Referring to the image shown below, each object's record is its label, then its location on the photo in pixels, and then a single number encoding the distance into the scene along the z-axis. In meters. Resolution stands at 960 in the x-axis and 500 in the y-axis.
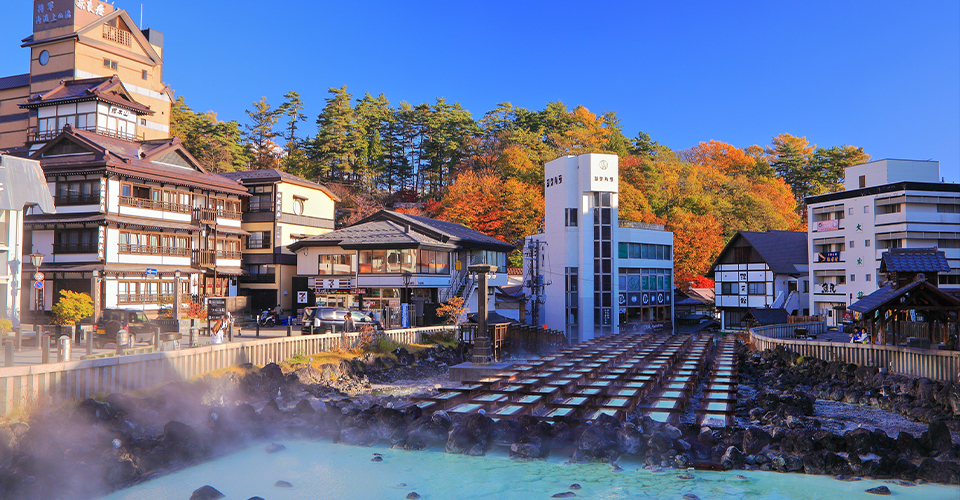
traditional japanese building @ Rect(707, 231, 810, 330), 51.66
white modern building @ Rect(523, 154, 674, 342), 43.56
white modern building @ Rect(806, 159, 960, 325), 41.06
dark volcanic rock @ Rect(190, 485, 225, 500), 11.42
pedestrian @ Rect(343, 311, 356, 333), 25.66
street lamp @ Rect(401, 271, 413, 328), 35.88
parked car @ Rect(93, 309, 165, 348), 23.56
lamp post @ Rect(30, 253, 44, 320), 22.77
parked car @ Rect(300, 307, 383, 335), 27.00
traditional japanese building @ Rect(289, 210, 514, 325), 36.53
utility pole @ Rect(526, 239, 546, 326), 42.16
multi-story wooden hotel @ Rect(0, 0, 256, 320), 33.03
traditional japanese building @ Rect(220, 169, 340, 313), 43.34
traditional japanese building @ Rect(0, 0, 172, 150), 47.66
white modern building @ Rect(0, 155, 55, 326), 24.36
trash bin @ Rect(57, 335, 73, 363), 15.68
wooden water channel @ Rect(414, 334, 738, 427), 16.98
